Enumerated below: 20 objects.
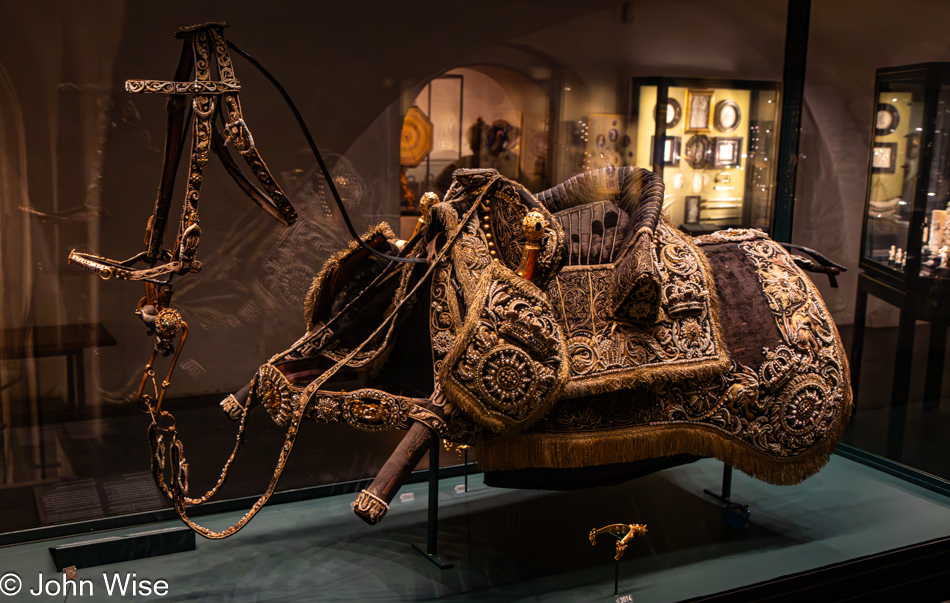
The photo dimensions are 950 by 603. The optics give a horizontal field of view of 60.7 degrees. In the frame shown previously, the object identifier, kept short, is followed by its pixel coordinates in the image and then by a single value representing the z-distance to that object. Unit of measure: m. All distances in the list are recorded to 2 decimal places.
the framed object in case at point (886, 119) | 3.73
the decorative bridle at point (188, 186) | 2.03
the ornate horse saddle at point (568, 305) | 2.24
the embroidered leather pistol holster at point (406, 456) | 2.10
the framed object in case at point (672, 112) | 3.61
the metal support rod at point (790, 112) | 3.85
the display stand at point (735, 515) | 3.06
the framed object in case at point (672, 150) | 3.65
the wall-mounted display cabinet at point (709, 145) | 3.61
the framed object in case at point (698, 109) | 3.63
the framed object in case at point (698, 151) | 3.70
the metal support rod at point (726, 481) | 3.21
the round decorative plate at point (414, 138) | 3.26
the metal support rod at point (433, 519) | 2.70
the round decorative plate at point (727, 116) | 3.71
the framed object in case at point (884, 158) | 3.74
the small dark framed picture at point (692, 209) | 3.77
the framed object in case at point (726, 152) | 3.77
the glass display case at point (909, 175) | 3.59
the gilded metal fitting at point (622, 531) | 2.50
